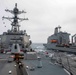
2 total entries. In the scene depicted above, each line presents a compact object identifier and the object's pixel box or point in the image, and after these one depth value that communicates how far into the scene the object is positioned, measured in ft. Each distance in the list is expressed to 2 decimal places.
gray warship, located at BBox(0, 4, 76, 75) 28.59
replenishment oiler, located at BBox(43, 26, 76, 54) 188.44
